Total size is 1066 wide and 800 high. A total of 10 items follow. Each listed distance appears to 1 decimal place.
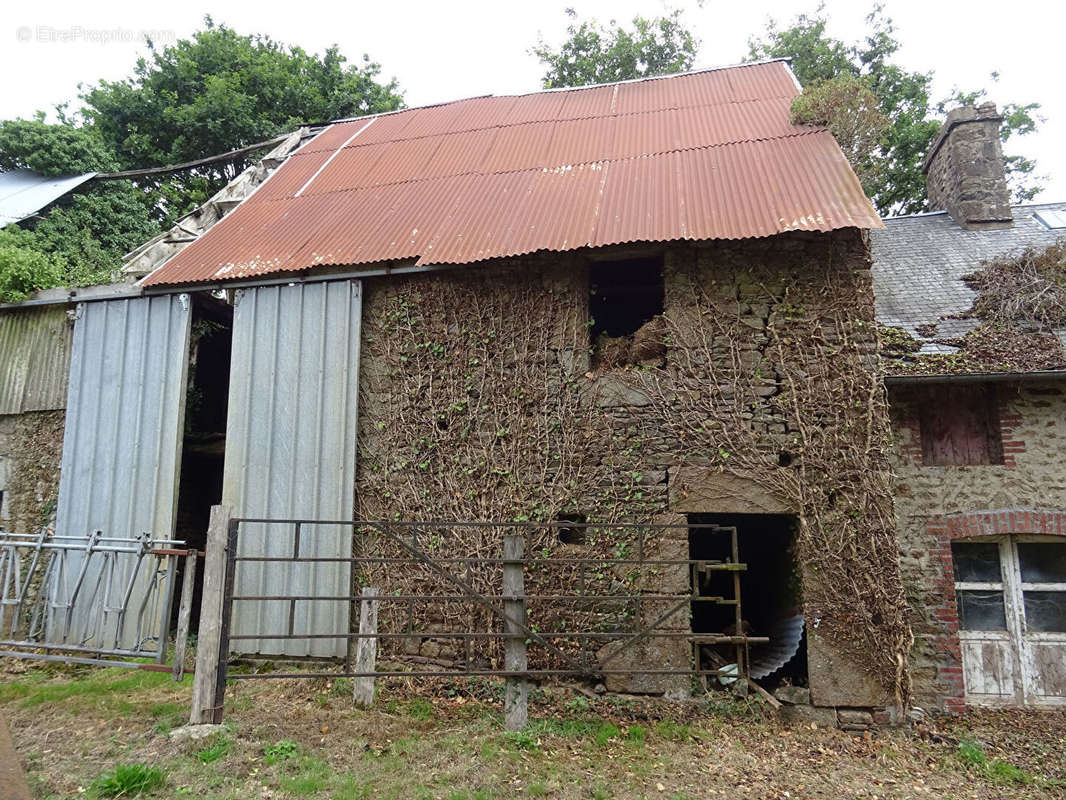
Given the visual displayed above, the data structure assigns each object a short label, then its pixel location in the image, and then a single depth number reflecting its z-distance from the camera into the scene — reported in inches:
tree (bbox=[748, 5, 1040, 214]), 575.8
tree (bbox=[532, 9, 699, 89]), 740.6
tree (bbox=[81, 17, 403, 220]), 633.6
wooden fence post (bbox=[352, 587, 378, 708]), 233.6
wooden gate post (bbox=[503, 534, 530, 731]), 215.3
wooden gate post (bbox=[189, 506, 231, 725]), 203.5
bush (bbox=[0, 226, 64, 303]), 327.9
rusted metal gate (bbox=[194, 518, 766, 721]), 231.1
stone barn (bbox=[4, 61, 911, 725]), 247.4
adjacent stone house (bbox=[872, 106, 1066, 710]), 277.4
